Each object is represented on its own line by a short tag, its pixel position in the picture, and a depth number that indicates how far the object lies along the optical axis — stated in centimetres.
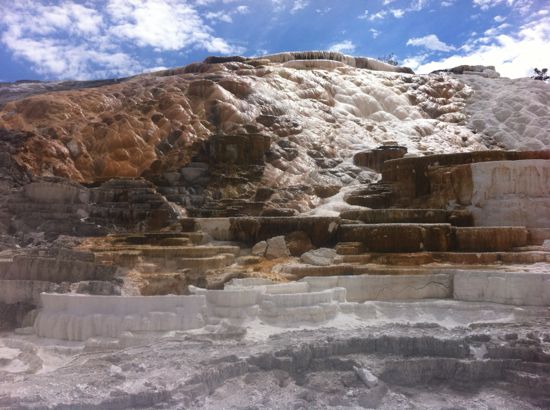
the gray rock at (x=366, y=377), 568
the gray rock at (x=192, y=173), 1822
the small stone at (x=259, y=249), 1070
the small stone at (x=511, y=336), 669
